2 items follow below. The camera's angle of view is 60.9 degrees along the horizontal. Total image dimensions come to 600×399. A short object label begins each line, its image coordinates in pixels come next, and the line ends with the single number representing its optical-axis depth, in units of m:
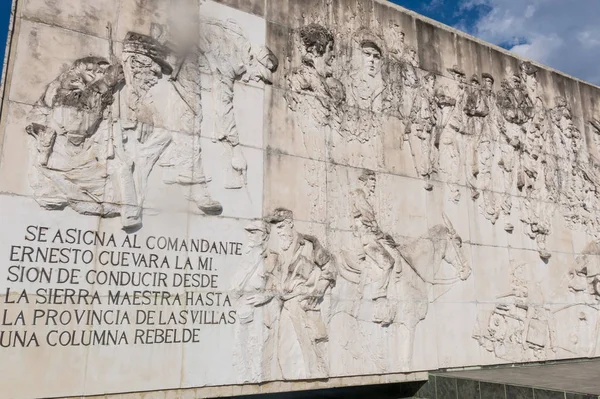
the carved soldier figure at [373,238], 8.12
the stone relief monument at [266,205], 5.96
